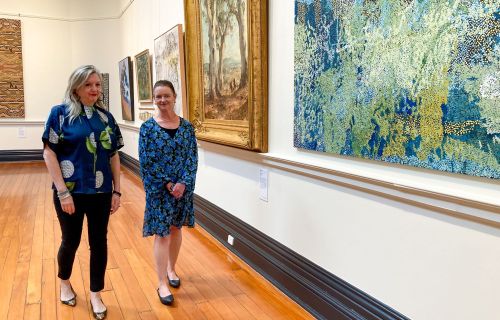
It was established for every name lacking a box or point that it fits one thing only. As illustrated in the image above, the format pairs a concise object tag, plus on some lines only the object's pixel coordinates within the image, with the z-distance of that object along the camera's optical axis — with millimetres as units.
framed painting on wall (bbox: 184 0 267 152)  3574
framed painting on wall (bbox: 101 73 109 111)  11258
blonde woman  2820
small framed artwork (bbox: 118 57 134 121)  9188
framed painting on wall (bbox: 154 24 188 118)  5500
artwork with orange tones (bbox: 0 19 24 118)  10723
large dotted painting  1780
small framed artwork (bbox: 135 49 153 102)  7684
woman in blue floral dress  3262
